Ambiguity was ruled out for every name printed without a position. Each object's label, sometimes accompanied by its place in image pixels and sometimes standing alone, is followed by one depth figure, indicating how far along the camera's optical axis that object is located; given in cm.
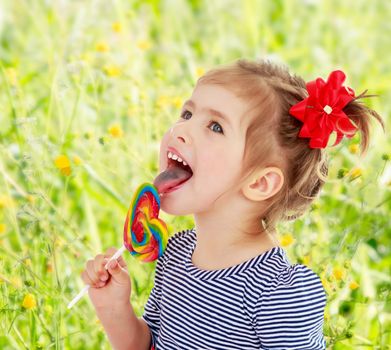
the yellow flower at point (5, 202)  213
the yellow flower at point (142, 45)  286
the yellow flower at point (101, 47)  259
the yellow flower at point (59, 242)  204
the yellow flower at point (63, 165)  203
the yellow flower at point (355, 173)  195
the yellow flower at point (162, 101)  237
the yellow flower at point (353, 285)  196
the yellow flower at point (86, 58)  246
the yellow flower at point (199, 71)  275
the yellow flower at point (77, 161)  205
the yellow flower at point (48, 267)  227
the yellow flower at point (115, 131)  218
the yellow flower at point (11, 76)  232
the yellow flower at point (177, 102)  247
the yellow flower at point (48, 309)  185
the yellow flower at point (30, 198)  222
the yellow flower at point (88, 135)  213
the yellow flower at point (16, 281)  179
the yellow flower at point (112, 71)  244
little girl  158
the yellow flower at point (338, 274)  190
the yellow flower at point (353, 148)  210
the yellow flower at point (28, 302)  169
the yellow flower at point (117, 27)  282
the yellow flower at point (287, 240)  203
